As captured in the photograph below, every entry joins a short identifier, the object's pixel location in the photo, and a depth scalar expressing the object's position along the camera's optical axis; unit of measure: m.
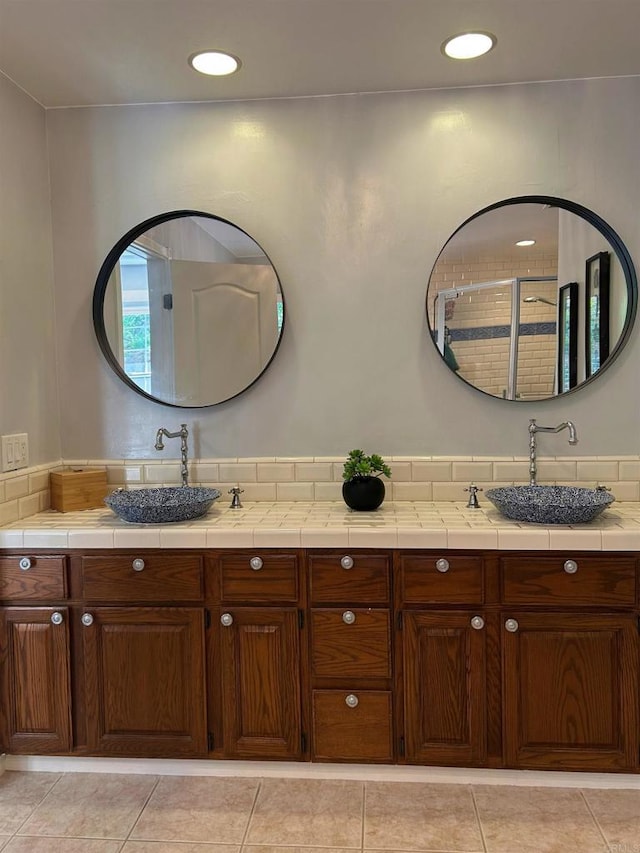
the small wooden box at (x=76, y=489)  2.45
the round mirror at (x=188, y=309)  2.55
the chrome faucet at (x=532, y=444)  2.42
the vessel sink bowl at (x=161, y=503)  2.18
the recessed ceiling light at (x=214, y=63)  2.20
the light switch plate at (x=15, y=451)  2.29
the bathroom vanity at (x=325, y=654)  2.02
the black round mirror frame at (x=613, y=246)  2.41
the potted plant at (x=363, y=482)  2.33
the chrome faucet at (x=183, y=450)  2.54
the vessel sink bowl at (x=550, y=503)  2.04
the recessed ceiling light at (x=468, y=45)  2.12
